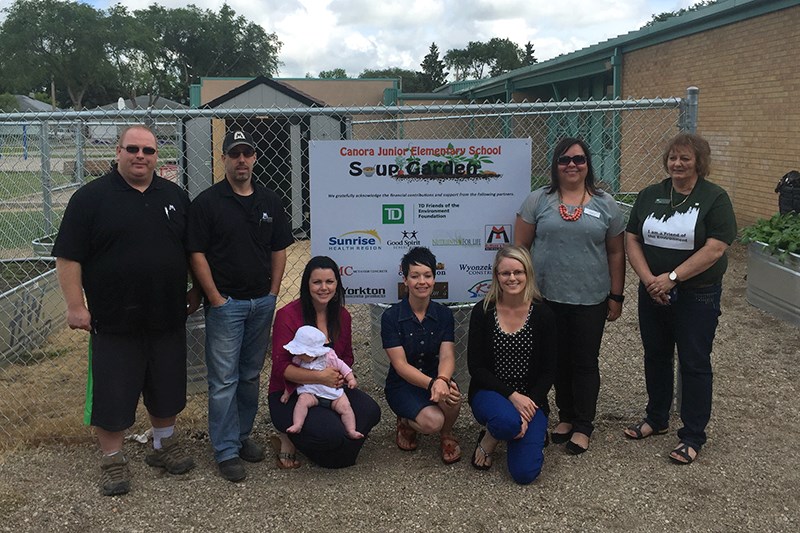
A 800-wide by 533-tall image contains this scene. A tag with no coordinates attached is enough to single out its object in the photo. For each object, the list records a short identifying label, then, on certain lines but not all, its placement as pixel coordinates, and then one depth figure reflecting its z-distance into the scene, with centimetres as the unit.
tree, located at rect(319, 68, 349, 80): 9659
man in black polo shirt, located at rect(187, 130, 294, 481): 342
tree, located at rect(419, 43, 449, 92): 8981
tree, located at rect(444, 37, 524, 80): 9731
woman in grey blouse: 371
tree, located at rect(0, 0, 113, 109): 4806
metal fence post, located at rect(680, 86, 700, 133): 416
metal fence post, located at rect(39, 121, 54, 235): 618
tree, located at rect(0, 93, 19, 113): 4485
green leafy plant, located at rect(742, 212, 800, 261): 642
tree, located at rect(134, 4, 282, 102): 6312
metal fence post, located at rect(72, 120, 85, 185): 679
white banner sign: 400
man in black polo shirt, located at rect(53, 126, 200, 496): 321
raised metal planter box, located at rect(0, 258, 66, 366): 534
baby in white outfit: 356
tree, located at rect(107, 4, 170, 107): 5038
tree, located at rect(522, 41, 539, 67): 9356
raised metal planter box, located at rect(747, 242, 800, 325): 635
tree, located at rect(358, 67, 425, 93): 8588
